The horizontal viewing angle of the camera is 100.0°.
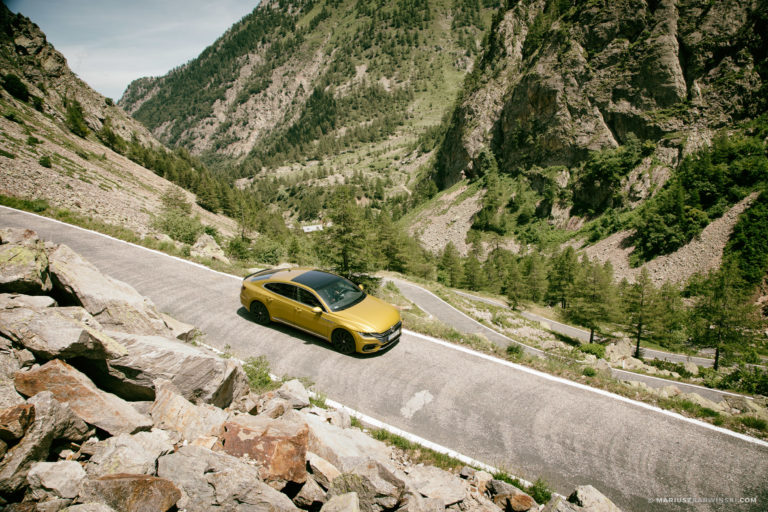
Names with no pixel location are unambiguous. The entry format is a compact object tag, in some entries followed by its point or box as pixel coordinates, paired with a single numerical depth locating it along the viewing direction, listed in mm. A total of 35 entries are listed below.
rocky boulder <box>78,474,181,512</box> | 2967
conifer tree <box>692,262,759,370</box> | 26734
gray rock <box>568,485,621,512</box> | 4426
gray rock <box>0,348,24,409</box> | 3484
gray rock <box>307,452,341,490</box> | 4332
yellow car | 8391
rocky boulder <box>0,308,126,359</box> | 4258
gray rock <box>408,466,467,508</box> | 4635
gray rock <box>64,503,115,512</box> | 2684
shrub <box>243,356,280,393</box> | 7042
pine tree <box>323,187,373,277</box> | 17834
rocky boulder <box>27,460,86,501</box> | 2869
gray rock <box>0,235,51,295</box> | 5297
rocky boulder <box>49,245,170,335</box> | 6188
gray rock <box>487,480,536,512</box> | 4730
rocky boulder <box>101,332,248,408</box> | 4949
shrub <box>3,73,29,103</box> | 40469
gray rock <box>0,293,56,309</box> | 4641
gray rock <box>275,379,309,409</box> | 6263
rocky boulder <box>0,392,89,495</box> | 2811
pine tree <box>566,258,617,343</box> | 30625
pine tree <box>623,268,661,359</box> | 30219
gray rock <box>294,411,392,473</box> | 4812
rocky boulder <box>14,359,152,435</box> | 3871
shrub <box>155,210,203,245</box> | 21500
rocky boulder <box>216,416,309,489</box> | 4055
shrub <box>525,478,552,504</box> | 5137
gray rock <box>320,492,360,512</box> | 3672
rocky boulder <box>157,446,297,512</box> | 3369
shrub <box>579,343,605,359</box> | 25259
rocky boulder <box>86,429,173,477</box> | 3368
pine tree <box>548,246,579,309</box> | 45375
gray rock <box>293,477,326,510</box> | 3975
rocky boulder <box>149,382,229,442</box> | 4508
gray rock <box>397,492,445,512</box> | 4004
